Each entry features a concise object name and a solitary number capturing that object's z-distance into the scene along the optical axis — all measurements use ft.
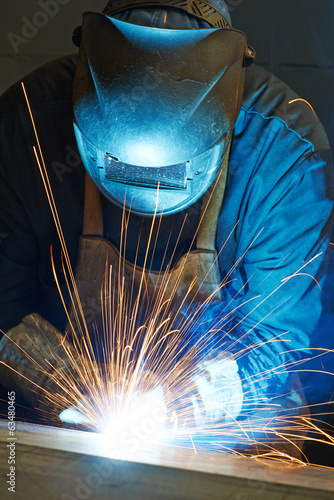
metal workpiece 4.44
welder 5.03
